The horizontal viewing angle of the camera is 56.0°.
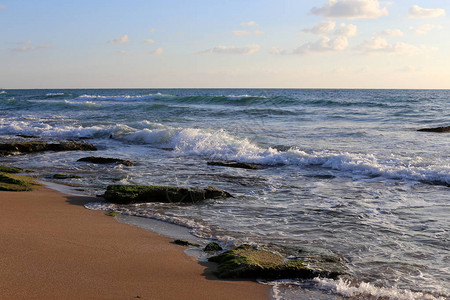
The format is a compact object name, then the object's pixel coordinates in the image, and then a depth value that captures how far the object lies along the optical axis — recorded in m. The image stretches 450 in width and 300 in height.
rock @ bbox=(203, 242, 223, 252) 4.79
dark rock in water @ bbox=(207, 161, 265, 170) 10.87
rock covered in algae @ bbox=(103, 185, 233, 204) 6.85
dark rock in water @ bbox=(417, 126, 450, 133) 17.50
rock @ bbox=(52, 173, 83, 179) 8.96
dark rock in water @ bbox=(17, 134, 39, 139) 17.11
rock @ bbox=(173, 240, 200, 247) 4.95
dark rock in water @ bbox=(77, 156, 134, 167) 10.90
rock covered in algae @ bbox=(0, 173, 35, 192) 7.31
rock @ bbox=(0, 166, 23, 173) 9.13
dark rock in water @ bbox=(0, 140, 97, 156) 12.69
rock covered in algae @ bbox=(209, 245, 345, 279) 4.09
